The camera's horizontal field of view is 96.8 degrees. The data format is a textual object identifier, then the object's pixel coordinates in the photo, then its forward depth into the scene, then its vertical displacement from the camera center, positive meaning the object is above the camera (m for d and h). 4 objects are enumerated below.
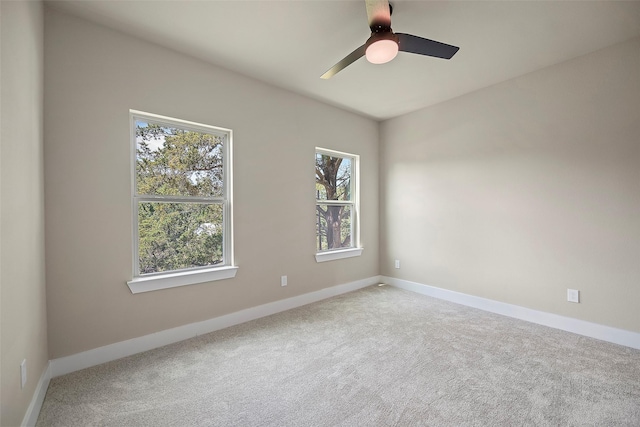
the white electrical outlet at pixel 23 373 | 1.47 -0.83
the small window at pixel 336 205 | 3.97 +0.11
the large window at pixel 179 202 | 2.49 +0.11
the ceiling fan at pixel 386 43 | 1.77 +1.13
